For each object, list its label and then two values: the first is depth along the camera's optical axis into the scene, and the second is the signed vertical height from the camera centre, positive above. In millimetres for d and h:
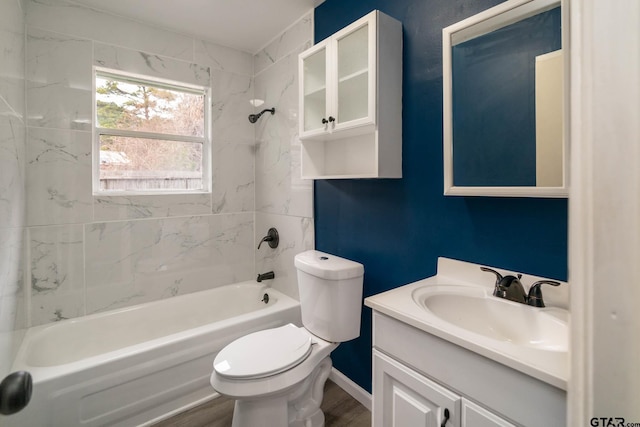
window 2166 +583
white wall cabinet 1436 +589
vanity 749 -417
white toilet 1348 -686
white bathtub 1434 -826
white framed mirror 1024 +406
